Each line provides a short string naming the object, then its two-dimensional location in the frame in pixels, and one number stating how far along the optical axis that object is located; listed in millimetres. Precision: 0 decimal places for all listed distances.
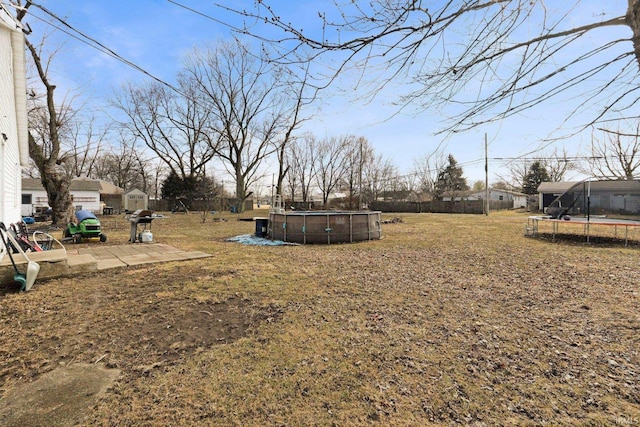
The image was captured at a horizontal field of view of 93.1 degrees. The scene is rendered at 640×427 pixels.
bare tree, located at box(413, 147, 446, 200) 45000
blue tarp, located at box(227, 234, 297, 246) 10633
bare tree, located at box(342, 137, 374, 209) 41844
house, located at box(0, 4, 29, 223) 7062
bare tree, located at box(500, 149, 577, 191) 40500
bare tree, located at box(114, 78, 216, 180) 31047
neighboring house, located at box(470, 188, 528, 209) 46750
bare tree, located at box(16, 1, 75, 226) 13376
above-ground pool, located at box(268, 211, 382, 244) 10742
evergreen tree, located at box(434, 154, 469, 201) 45594
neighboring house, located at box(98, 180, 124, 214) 33719
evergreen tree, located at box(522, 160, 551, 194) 43438
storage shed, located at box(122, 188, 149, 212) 32250
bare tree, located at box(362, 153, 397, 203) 44156
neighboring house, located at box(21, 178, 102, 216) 25539
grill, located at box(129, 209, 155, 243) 9578
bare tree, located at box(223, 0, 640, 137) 1916
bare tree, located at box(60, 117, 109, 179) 34019
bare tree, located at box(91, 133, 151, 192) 42959
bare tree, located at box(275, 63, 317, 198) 29875
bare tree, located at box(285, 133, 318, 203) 43594
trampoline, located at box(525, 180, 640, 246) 11300
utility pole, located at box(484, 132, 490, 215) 28081
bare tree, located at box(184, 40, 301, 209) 29647
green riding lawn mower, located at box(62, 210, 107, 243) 10023
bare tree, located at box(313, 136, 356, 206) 42344
